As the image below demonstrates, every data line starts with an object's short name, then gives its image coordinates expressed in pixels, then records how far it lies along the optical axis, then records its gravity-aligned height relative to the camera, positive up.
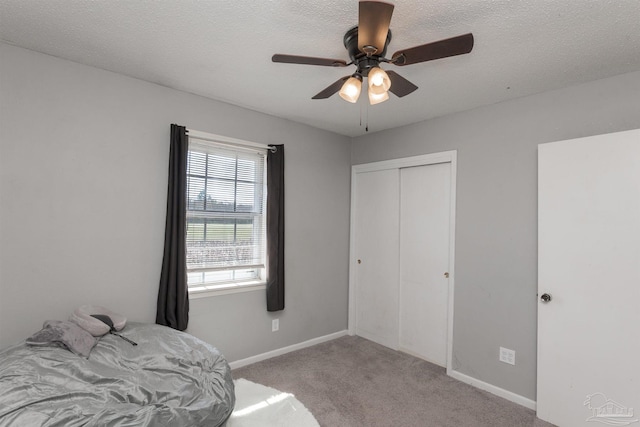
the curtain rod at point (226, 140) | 2.87 +0.74
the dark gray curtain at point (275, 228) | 3.30 -0.09
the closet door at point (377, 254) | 3.75 -0.40
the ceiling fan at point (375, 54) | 1.36 +0.84
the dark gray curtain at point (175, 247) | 2.65 -0.25
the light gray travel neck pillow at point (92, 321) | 2.07 -0.69
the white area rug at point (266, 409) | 2.24 -1.41
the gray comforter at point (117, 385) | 1.41 -0.86
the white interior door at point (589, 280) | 2.10 -0.37
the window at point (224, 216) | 2.93 +0.02
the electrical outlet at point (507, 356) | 2.71 -1.11
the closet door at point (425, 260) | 3.29 -0.39
